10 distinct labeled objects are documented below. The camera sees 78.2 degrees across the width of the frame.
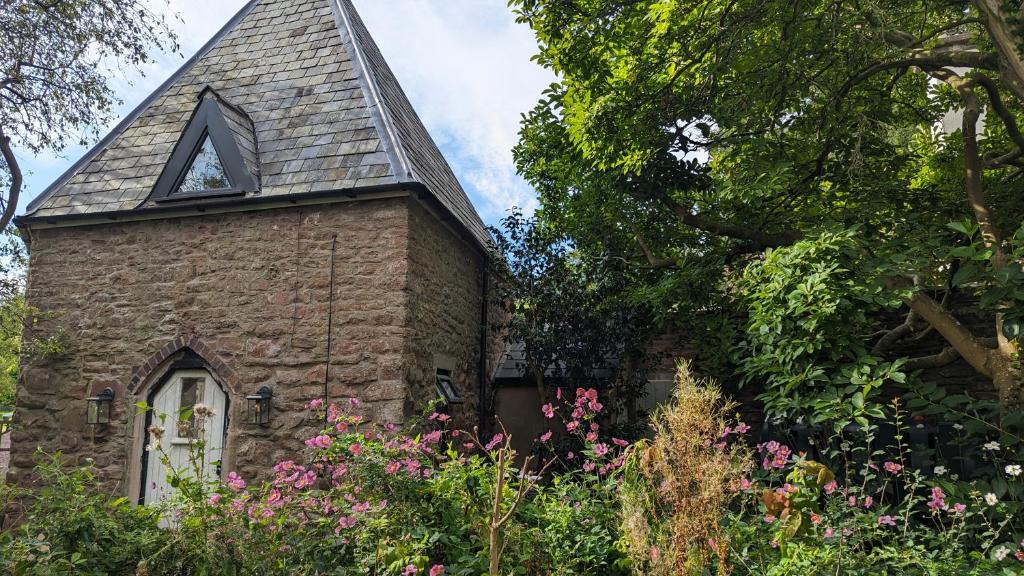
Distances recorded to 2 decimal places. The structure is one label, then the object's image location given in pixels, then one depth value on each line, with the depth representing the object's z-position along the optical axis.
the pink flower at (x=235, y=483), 4.75
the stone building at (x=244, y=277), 7.34
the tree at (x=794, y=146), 5.88
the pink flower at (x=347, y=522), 4.17
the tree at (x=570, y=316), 9.51
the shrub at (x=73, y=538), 3.89
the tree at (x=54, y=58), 9.82
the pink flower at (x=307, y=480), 4.67
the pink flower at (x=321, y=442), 4.71
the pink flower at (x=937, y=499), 4.09
